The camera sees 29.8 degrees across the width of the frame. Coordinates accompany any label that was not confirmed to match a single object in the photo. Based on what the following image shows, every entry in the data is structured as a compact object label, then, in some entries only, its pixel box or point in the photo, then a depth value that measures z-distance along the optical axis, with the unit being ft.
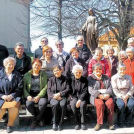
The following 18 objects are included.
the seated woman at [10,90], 17.41
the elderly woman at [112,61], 21.44
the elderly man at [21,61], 20.35
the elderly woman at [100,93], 17.50
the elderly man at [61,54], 22.20
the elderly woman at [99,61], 20.27
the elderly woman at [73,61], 20.66
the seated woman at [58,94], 17.74
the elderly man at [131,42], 22.94
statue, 31.71
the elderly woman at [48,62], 20.39
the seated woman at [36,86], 18.12
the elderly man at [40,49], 22.77
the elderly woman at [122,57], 20.88
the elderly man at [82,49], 21.99
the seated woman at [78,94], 17.72
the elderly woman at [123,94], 18.06
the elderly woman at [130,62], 20.31
